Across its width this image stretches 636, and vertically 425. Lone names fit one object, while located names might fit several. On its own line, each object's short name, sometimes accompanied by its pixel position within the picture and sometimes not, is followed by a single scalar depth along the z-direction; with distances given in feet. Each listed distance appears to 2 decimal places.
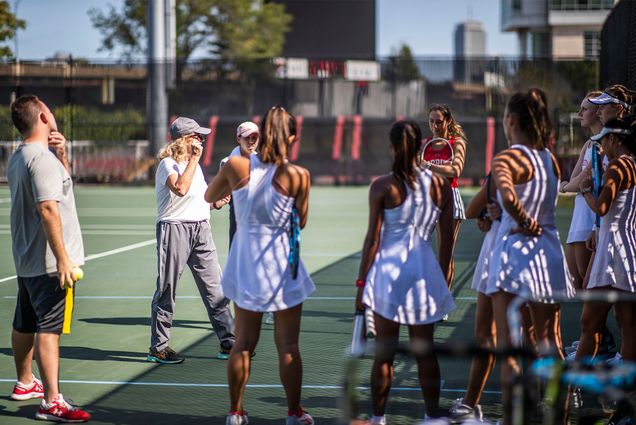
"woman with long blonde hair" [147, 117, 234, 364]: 48.56
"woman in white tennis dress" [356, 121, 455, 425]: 34.49
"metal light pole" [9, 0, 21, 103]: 188.12
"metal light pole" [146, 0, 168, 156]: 192.49
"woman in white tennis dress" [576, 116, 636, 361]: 37.69
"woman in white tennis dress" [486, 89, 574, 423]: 34.10
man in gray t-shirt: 37.50
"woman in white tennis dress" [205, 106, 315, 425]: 35.88
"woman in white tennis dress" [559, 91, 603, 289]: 45.68
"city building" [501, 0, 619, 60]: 523.88
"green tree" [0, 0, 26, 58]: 228.61
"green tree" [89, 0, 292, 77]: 356.53
